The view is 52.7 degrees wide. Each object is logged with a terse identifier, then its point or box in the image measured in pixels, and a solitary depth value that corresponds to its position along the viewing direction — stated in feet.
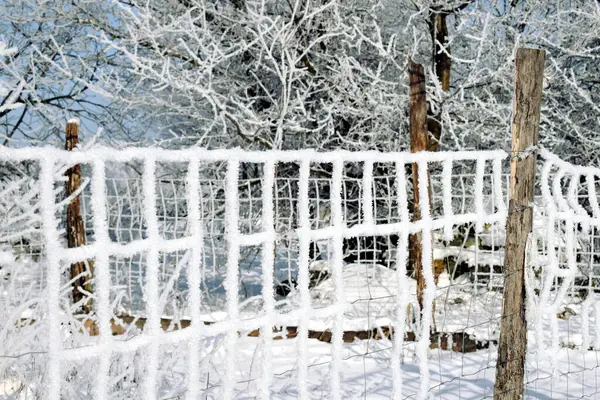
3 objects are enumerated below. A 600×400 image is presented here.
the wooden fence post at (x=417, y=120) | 16.35
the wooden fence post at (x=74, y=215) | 17.75
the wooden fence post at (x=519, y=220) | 10.62
